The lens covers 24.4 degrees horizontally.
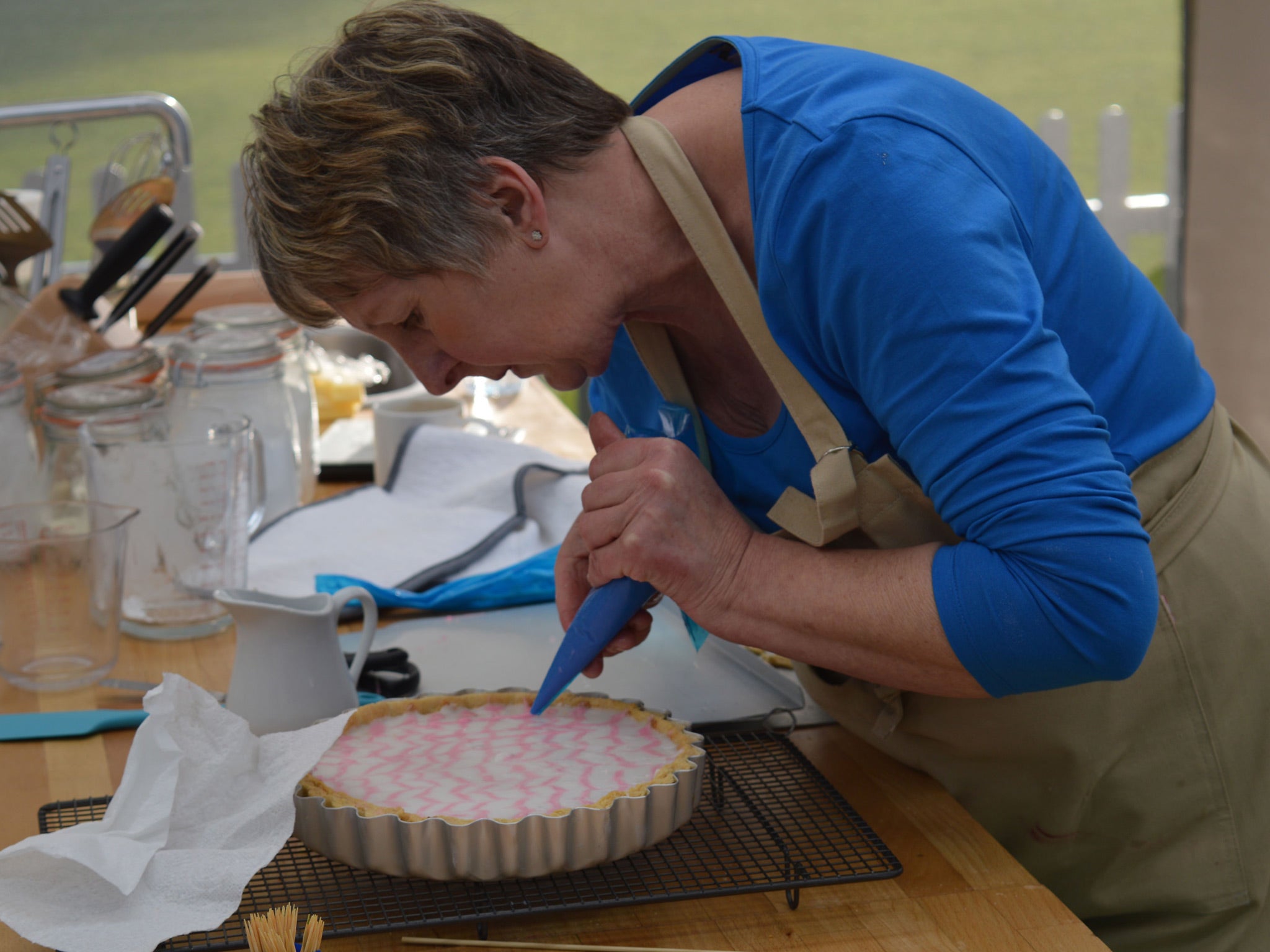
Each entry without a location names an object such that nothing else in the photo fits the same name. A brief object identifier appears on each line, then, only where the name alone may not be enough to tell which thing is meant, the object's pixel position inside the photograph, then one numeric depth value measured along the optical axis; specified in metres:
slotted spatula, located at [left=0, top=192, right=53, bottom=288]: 2.79
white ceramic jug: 1.99
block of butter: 3.18
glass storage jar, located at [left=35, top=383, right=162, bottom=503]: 2.35
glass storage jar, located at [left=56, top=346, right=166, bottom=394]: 2.44
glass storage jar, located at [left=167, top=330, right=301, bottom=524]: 2.52
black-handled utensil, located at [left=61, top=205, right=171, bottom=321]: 2.49
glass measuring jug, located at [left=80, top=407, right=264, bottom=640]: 2.27
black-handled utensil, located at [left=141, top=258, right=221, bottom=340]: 2.70
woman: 1.82
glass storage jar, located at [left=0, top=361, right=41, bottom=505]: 2.37
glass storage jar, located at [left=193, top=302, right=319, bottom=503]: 2.61
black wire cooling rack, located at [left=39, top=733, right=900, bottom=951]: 1.81
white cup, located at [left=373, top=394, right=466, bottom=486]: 2.70
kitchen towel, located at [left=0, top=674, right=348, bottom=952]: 1.76
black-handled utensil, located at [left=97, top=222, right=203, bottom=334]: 2.69
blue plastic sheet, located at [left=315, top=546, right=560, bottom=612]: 2.34
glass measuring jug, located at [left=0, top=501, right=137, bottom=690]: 2.14
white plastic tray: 2.14
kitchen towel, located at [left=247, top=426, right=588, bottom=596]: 2.43
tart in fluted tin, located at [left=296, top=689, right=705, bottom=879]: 1.81
